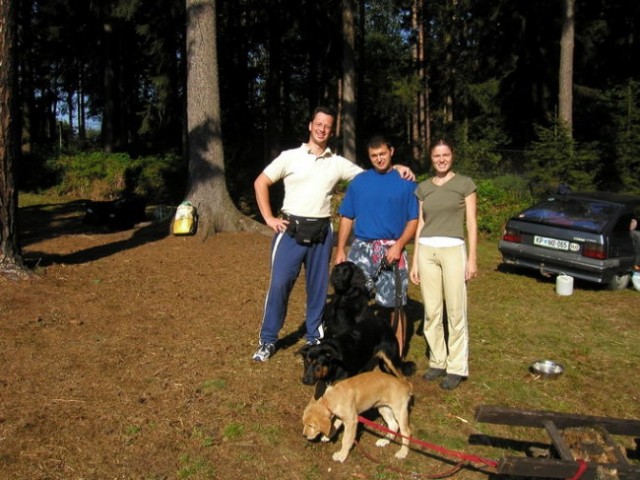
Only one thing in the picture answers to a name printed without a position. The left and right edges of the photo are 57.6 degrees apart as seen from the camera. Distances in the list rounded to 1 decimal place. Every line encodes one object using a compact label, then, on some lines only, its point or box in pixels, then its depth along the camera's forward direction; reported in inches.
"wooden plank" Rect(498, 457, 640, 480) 104.8
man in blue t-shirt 176.1
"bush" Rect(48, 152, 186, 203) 765.3
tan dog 137.7
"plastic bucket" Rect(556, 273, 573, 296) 320.4
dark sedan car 322.3
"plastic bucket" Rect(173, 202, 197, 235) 416.2
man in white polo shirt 180.1
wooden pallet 105.0
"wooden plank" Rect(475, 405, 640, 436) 127.3
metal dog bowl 196.7
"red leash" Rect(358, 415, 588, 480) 104.7
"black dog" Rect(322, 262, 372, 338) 179.0
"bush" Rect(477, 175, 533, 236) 514.9
